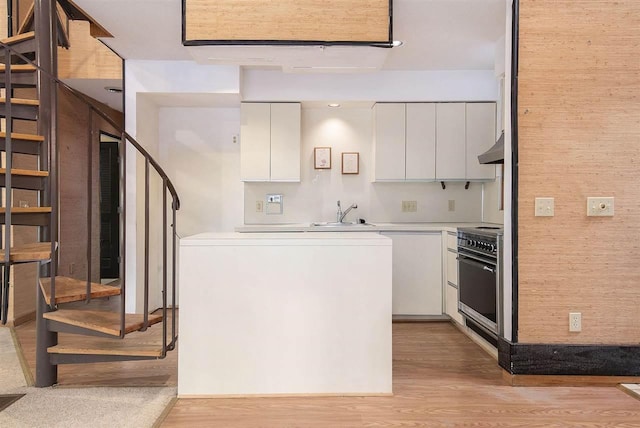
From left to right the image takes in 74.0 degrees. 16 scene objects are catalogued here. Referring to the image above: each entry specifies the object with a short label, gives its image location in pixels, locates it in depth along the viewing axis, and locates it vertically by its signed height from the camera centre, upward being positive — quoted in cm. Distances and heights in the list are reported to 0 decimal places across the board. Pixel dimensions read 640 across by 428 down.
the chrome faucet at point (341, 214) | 474 -1
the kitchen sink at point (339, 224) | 436 -12
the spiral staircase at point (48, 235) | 253 -14
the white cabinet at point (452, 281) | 389 -64
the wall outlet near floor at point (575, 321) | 275 -70
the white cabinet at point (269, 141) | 446 +76
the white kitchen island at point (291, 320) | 251 -64
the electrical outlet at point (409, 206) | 482 +8
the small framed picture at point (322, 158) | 479 +62
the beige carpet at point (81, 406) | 222 -110
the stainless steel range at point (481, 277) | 299 -49
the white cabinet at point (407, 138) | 449 +80
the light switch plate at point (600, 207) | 275 +4
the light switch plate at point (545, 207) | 275 +4
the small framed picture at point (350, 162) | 480 +57
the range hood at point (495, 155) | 332 +48
